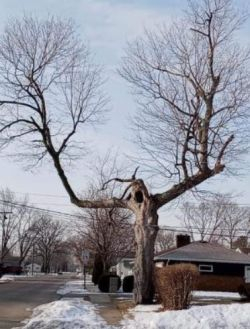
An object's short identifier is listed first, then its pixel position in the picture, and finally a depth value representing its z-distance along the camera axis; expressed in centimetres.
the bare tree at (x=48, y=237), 13050
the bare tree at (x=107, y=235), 4927
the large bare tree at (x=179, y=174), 2544
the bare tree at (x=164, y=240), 11345
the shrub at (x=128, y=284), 3856
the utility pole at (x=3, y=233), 10852
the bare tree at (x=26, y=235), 11744
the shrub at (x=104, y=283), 3920
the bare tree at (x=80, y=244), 6140
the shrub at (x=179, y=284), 2109
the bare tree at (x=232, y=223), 9294
